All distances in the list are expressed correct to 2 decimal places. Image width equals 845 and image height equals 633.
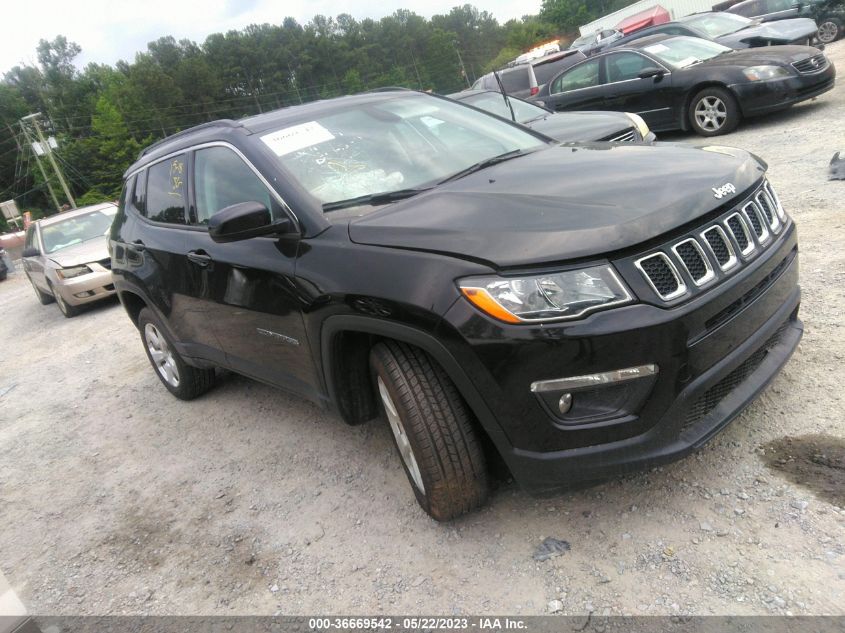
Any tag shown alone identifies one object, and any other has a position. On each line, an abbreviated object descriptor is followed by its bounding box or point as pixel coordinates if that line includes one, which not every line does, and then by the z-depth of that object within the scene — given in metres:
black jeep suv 2.18
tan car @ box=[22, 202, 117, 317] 9.55
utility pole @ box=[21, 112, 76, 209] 39.75
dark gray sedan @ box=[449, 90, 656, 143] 6.79
